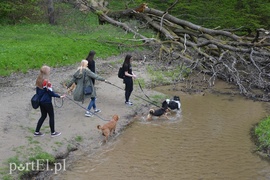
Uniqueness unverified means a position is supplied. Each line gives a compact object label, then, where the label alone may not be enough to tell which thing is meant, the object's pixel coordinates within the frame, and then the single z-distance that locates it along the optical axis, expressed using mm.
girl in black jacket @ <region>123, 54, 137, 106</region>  11758
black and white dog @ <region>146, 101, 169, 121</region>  11305
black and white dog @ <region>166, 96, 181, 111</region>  11984
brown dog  9352
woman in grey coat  10539
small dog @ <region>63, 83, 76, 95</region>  12497
